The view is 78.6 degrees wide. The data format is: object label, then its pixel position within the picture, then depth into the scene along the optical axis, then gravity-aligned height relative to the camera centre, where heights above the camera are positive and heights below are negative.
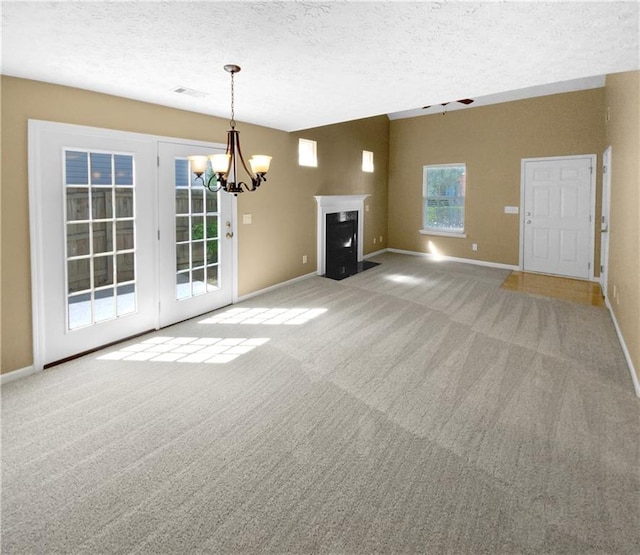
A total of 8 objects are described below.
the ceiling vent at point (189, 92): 3.43 +1.38
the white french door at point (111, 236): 3.22 +0.09
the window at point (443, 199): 8.05 +0.97
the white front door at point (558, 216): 6.39 +0.48
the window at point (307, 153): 6.22 +1.50
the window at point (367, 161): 8.05 +1.74
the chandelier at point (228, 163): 3.01 +0.67
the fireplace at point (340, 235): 6.77 +0.17
